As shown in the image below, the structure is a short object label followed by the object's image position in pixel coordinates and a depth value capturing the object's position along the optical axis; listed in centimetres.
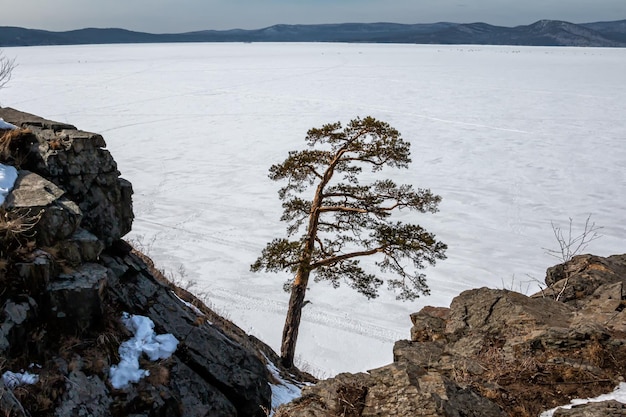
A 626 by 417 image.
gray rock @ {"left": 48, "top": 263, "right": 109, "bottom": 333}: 737
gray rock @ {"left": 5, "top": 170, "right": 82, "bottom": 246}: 764
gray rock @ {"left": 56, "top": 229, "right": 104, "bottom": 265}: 787
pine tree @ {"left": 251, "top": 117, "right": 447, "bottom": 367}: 1168
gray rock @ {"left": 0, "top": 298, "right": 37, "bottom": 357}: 664
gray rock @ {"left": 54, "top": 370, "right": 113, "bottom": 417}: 660
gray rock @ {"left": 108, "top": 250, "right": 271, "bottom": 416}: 877
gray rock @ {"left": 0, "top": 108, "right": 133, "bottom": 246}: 904
